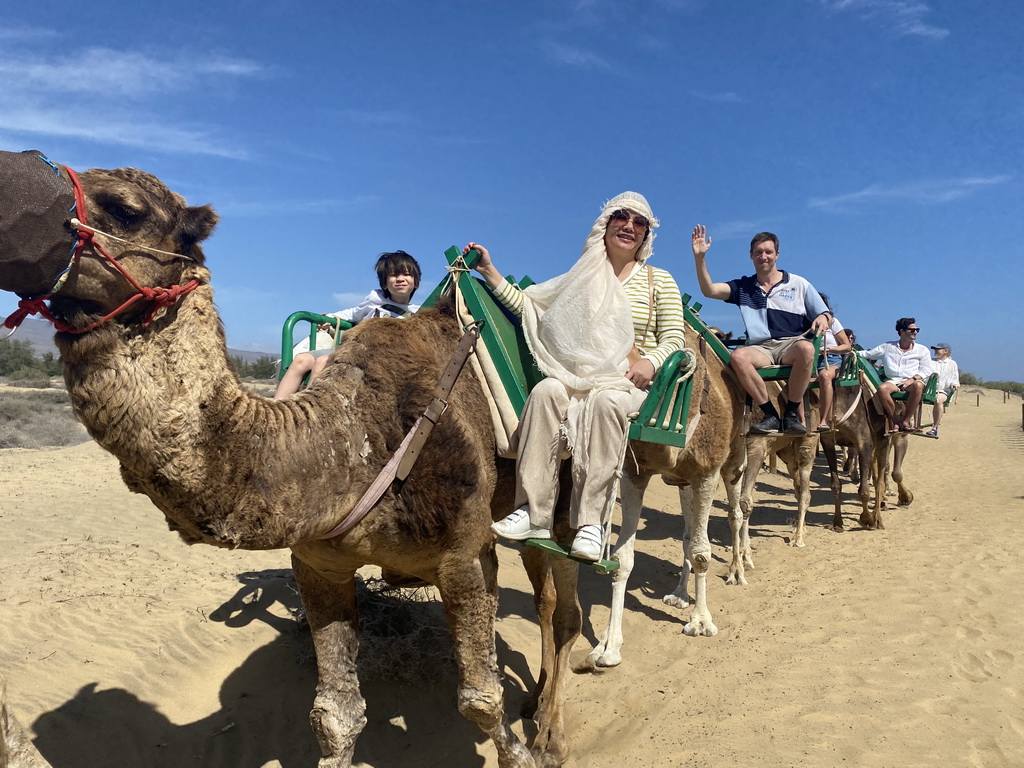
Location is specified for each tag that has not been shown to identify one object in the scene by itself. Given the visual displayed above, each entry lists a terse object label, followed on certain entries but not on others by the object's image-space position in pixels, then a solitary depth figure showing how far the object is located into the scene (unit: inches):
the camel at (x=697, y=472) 204.1
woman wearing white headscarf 124.7
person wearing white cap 499.2
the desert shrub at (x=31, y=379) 1063.0
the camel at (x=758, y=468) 296.4
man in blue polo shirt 236.5
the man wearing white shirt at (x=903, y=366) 425.1
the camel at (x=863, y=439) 399.2
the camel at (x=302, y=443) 81.3
